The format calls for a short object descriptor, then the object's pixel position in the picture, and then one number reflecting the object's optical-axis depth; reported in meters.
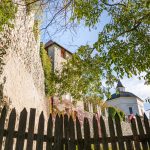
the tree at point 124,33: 7.02
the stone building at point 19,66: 6.89
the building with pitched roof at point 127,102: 52.12
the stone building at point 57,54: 26.73
